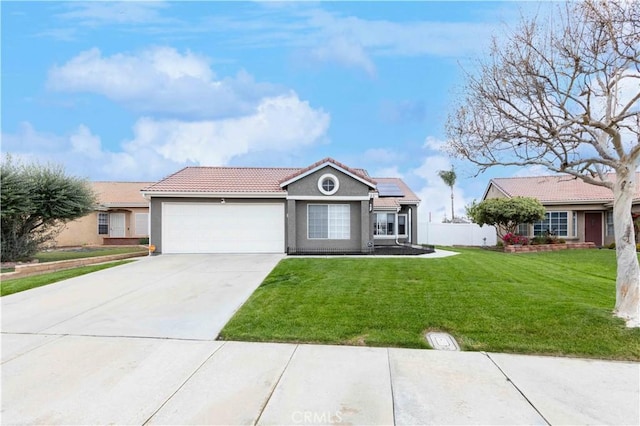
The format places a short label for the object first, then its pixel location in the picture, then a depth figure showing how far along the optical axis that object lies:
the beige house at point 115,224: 25.33
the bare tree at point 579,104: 6.53
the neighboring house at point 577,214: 23.48
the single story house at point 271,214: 16.72
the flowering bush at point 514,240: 21.23
